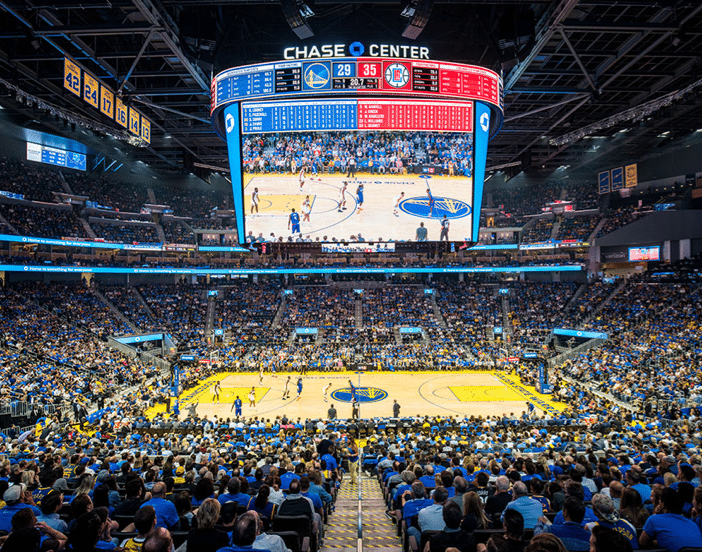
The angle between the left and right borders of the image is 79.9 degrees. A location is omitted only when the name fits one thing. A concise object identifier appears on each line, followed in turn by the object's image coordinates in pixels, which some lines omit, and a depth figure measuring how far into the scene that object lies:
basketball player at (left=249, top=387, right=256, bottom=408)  24.11
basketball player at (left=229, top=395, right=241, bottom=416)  21.53
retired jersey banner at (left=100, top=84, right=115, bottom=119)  20.27
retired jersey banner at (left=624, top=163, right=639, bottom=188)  40.16
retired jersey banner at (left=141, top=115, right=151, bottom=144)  24.26
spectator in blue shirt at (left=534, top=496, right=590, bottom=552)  4.09
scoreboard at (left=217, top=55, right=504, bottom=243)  17.59
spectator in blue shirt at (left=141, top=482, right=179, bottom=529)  5.29
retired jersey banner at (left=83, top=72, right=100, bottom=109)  18.98
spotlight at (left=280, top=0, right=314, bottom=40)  16.45
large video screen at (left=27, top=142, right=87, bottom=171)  39.50
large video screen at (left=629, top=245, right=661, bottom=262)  39.25
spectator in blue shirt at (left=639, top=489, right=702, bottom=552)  4.00
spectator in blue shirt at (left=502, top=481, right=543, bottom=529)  5.19
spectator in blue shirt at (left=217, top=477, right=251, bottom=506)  5.74
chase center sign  17.53
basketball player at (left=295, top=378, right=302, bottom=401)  25.94
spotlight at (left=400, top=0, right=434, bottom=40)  16.34
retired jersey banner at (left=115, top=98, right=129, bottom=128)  21.64
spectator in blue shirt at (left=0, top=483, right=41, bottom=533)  4.90
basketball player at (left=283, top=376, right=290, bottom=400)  26.33
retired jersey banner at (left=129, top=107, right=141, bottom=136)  23.09
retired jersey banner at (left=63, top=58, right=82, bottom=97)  17.77
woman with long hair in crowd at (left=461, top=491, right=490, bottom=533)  4.46
